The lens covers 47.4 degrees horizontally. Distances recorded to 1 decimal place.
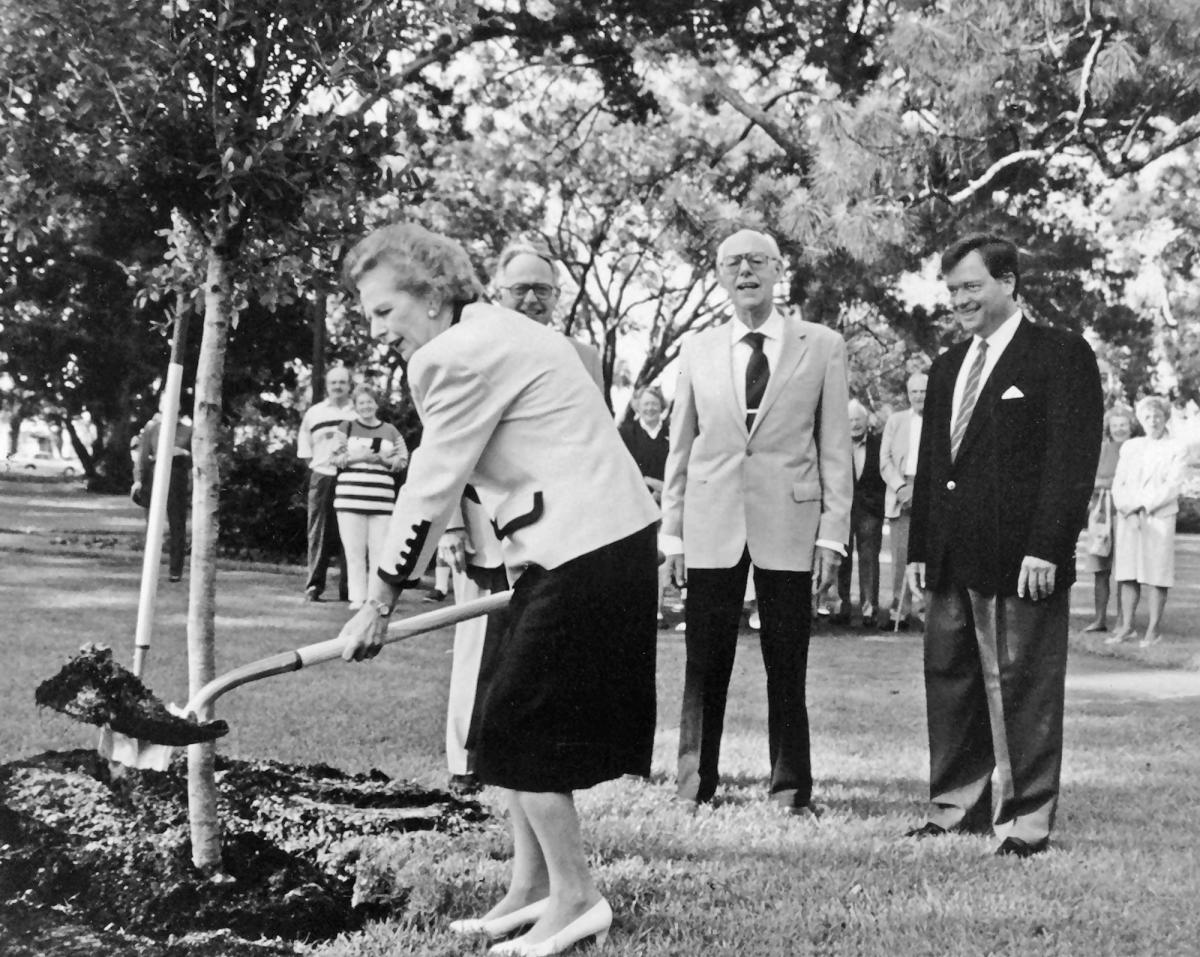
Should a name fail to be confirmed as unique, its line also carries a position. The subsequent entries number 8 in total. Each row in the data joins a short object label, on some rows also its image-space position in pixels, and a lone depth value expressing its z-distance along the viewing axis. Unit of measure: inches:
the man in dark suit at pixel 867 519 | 485.7
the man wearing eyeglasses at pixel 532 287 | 232.4
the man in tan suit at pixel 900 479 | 468.8
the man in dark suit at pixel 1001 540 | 187.8
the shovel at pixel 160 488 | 180.1
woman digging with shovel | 135.2
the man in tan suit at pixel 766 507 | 211.9
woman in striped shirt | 449.1
